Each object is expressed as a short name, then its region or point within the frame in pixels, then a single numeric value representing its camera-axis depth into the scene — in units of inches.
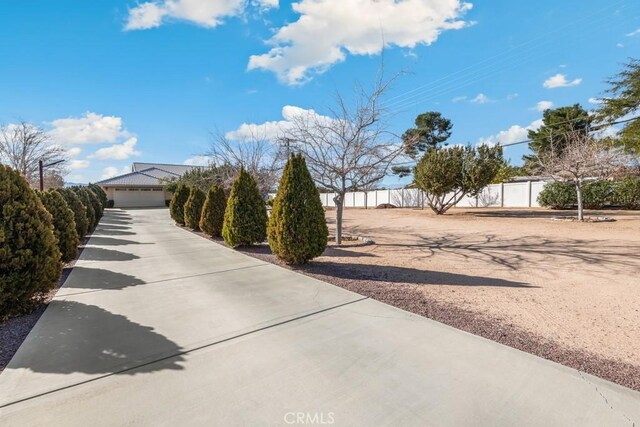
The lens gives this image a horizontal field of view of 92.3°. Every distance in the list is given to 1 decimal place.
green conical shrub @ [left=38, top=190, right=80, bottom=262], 249.8
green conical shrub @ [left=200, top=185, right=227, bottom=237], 441.1
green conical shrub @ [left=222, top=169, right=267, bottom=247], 342.3
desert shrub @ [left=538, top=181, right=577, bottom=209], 752.3
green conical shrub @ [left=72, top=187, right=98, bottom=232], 498.0
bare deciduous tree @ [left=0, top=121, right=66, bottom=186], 848.3
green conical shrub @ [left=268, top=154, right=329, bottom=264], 246.8
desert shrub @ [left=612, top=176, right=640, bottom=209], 689.0
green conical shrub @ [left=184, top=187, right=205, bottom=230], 538.6
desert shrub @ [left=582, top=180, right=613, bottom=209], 732.7
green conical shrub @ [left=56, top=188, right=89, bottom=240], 378.4
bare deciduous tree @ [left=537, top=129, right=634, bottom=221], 553.6
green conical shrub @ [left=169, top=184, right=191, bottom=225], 633.6
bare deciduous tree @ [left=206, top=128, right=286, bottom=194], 627.3
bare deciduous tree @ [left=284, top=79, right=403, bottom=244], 362.6
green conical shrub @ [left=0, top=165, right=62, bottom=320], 137.9
